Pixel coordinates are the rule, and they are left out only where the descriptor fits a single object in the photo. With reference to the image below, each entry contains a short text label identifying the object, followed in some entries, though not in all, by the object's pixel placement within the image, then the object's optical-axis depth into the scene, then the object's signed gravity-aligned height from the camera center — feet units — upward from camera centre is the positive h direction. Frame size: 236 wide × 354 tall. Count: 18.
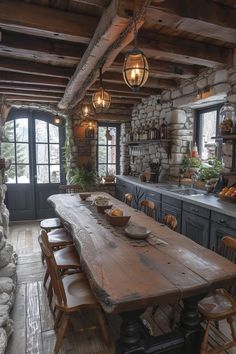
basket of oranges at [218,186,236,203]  8.94 -1.54
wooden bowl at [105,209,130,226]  7.54 -2.09
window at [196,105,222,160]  12.22 +1.04
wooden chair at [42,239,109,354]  5.51 -3.43
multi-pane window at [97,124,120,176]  19.04 -0.03
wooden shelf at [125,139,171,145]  13.73 +0.57
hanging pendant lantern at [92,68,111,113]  9.08 +1.86
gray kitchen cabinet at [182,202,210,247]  8.85 -2.66
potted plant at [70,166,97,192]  16.88 -1.86
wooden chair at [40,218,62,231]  10.89 -3.29
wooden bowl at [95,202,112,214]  9.06 -2.07
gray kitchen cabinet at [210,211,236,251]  7.70 -2.42
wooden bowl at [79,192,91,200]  11.25 -2.05
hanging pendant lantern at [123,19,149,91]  6.01 +2.01
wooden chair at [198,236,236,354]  5.23 -3.37
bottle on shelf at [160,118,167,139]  13.84 +1.12
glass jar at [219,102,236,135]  9.45 +1.24
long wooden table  4.23 -2.34
